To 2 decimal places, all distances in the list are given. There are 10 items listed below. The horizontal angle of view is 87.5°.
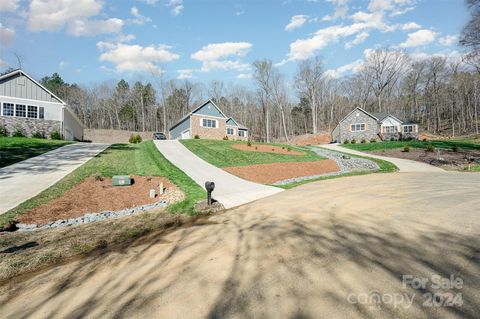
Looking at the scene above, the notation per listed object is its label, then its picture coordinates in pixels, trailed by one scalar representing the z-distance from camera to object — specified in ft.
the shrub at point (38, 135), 84.03
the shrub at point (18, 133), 79.83
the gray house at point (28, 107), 80.12
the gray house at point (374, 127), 140.56
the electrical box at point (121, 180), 37.99
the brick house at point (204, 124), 118.83
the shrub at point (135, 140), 109.29
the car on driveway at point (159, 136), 132.85
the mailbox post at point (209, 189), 30.94
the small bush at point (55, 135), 87.44
